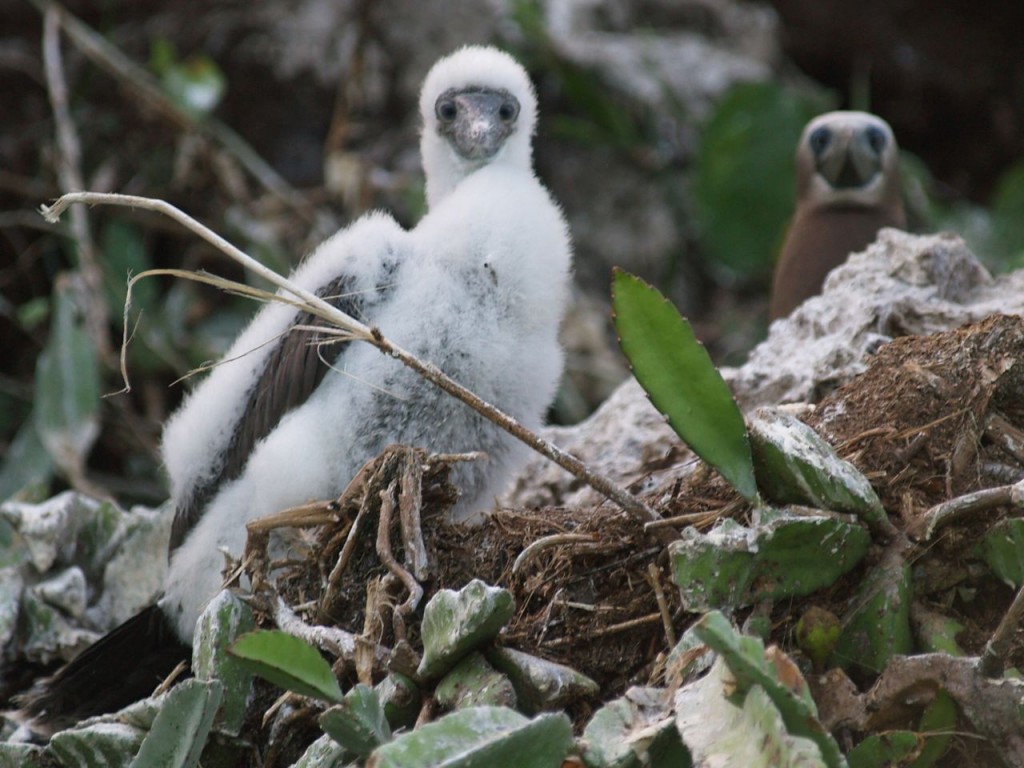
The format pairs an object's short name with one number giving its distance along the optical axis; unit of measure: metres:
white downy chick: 7.89
